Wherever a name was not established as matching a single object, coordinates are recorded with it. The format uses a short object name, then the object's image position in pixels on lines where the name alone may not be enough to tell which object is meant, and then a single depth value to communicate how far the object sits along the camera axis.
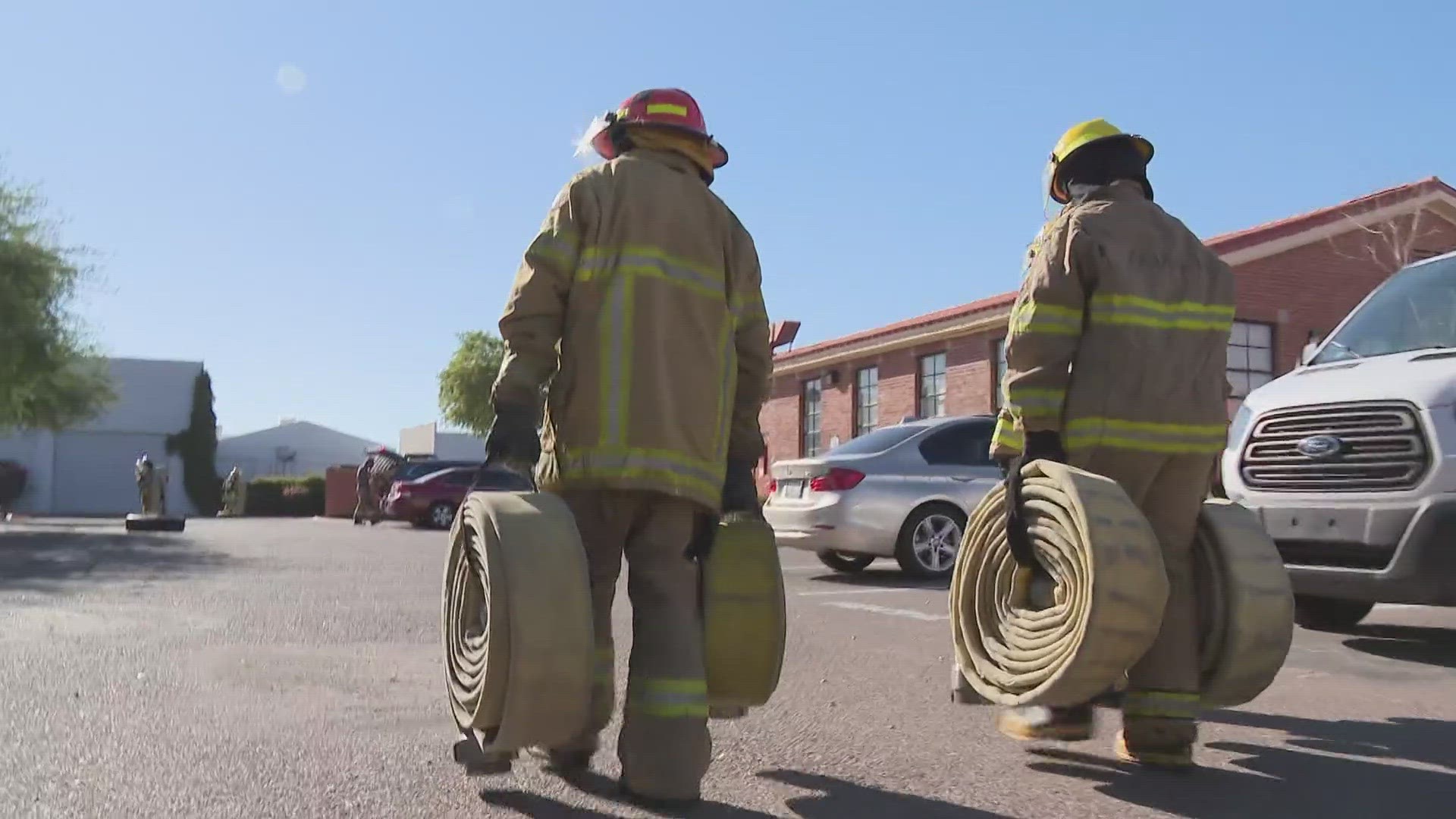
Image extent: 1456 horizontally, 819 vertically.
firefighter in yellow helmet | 3.72
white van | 5.55
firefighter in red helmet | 3.20
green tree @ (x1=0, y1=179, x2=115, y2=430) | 24.56
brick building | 21.59
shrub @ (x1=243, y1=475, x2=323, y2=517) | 46.00
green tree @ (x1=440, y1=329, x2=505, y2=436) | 56.41
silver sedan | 10.57
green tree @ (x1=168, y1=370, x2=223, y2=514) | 51.50
